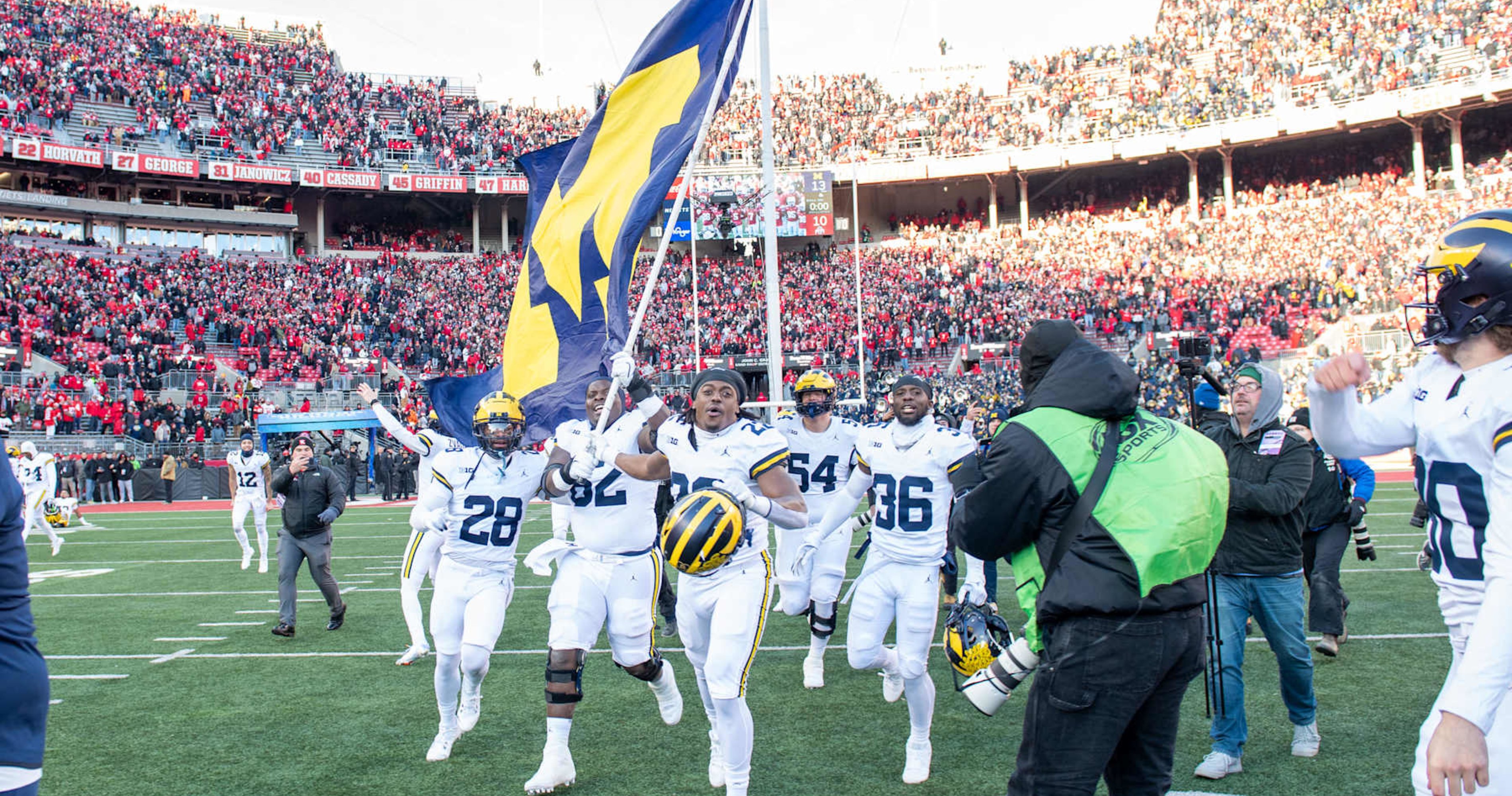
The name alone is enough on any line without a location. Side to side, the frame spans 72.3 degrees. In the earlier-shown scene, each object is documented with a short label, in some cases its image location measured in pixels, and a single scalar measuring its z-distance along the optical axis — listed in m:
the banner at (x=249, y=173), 40.81
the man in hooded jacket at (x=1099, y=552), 2.93
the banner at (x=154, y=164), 39.03
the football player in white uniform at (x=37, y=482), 15.97
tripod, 5.30
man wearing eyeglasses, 5.30
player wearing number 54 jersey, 8.80
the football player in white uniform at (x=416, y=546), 7.70
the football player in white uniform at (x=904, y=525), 5.94
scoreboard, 37.06
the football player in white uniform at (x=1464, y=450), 2.50
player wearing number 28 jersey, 6.07
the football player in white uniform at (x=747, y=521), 4.91
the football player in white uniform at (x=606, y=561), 5.71
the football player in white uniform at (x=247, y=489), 14.78
